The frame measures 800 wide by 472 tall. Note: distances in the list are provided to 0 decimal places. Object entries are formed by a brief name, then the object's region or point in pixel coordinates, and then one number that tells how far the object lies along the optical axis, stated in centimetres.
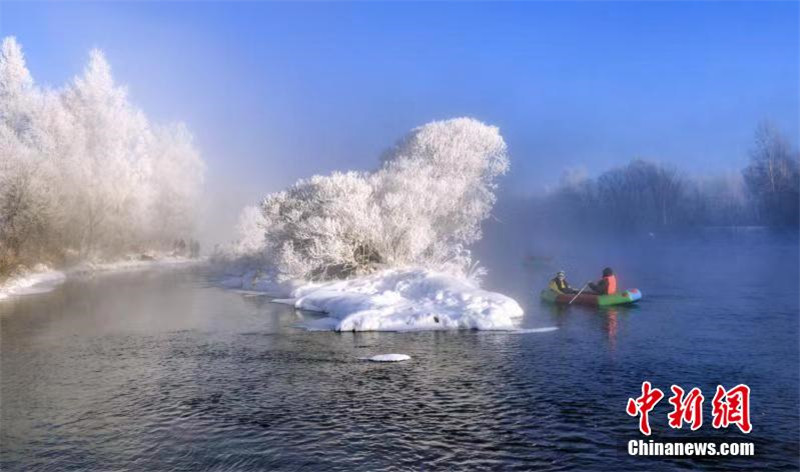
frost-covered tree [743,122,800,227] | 10775
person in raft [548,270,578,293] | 3709
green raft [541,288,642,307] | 3438
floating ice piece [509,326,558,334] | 2686
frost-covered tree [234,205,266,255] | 6775
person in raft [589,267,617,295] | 3519
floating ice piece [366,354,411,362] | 2180
